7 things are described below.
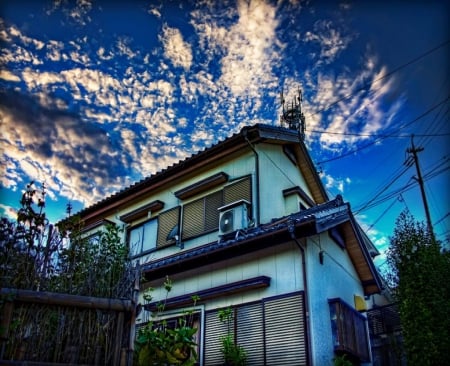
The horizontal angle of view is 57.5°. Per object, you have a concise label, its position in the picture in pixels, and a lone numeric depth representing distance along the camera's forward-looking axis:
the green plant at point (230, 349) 7.48
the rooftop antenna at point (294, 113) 16.89
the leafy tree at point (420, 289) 8.84
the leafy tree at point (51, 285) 3.59
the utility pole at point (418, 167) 20.72
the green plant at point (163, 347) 4.75
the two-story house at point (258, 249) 7.50
